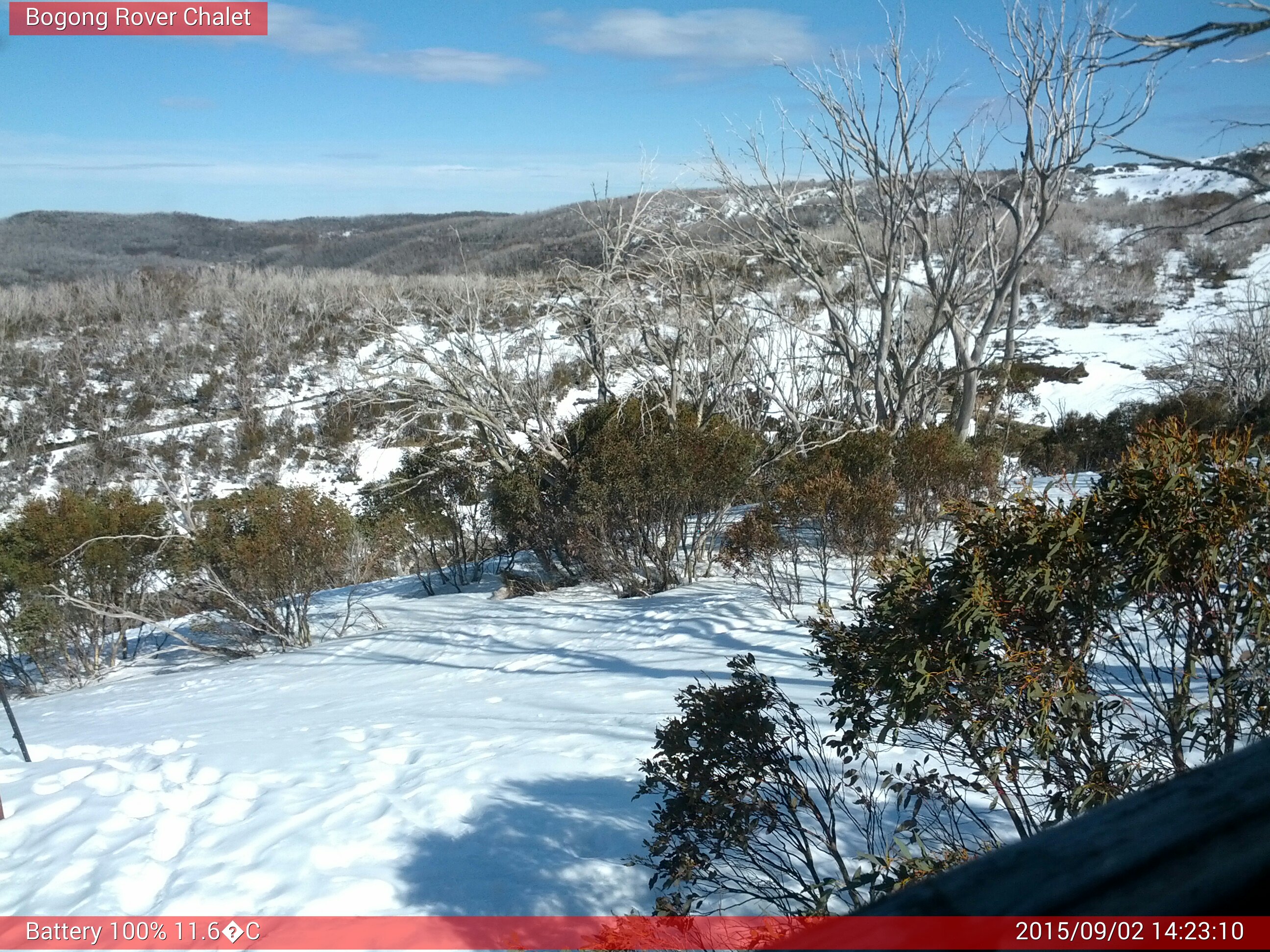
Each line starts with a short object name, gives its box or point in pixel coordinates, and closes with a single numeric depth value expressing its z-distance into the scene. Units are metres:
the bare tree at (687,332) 11.45
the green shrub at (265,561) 9.49
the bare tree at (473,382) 10.75
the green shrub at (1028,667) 2.42
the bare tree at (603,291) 11.05
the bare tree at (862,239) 9.51
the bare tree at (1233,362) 14.17
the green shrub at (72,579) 9.80
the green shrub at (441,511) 11.90
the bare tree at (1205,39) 3.24
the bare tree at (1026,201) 8.77
